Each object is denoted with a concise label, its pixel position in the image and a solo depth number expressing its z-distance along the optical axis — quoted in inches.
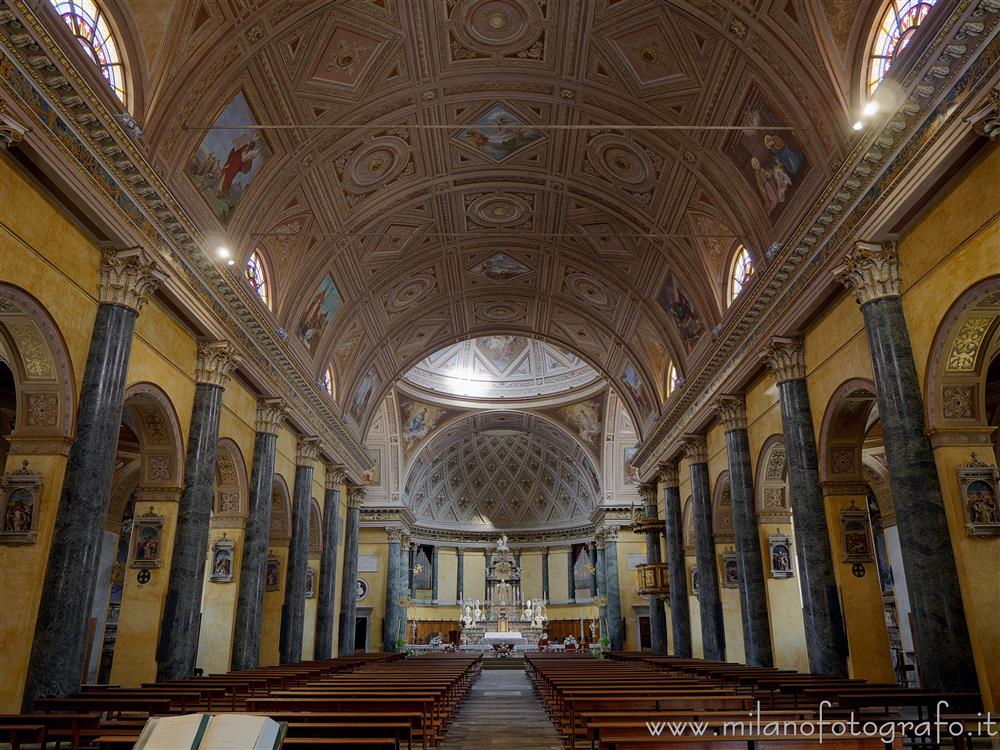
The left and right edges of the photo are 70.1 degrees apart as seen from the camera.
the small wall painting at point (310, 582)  996.6
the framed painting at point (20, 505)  390.9
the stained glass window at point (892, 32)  417.4
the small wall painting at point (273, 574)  834.2
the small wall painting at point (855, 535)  539.8
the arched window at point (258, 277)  714.8
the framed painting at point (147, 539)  548.7
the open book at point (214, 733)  169.6
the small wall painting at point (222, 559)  685.9
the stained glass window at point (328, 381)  998.6
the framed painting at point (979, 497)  383.9
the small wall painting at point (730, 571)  808.3
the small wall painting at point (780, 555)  669.3
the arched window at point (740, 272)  710.5
